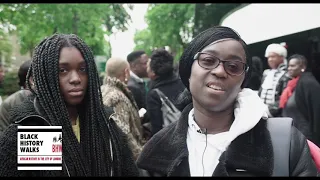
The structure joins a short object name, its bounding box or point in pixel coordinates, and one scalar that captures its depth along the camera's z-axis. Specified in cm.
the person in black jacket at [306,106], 489
